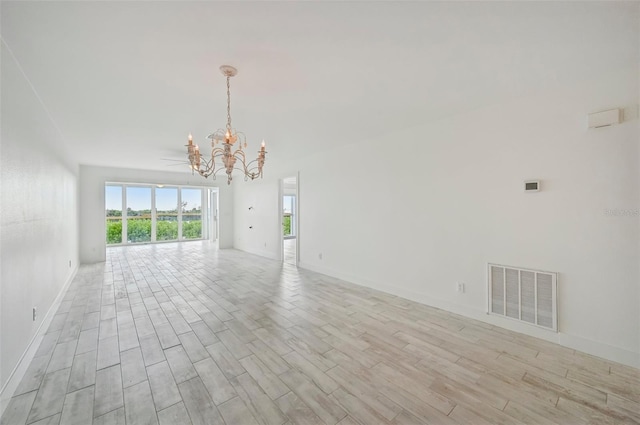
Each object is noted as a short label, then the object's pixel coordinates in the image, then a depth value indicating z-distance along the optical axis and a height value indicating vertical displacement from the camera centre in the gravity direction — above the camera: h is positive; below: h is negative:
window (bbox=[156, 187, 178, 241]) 9.41 +0.00
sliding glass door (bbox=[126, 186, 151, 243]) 8.85 +0.02
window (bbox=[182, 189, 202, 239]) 9.96 +0.01
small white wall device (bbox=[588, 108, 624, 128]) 2.21 +0.79
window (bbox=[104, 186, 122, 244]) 8.47 +0.03
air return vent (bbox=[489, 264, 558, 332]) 2.57 -0.95
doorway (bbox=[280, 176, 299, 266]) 9.41 -0.26
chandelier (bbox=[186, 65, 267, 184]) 2.21 +0.62
